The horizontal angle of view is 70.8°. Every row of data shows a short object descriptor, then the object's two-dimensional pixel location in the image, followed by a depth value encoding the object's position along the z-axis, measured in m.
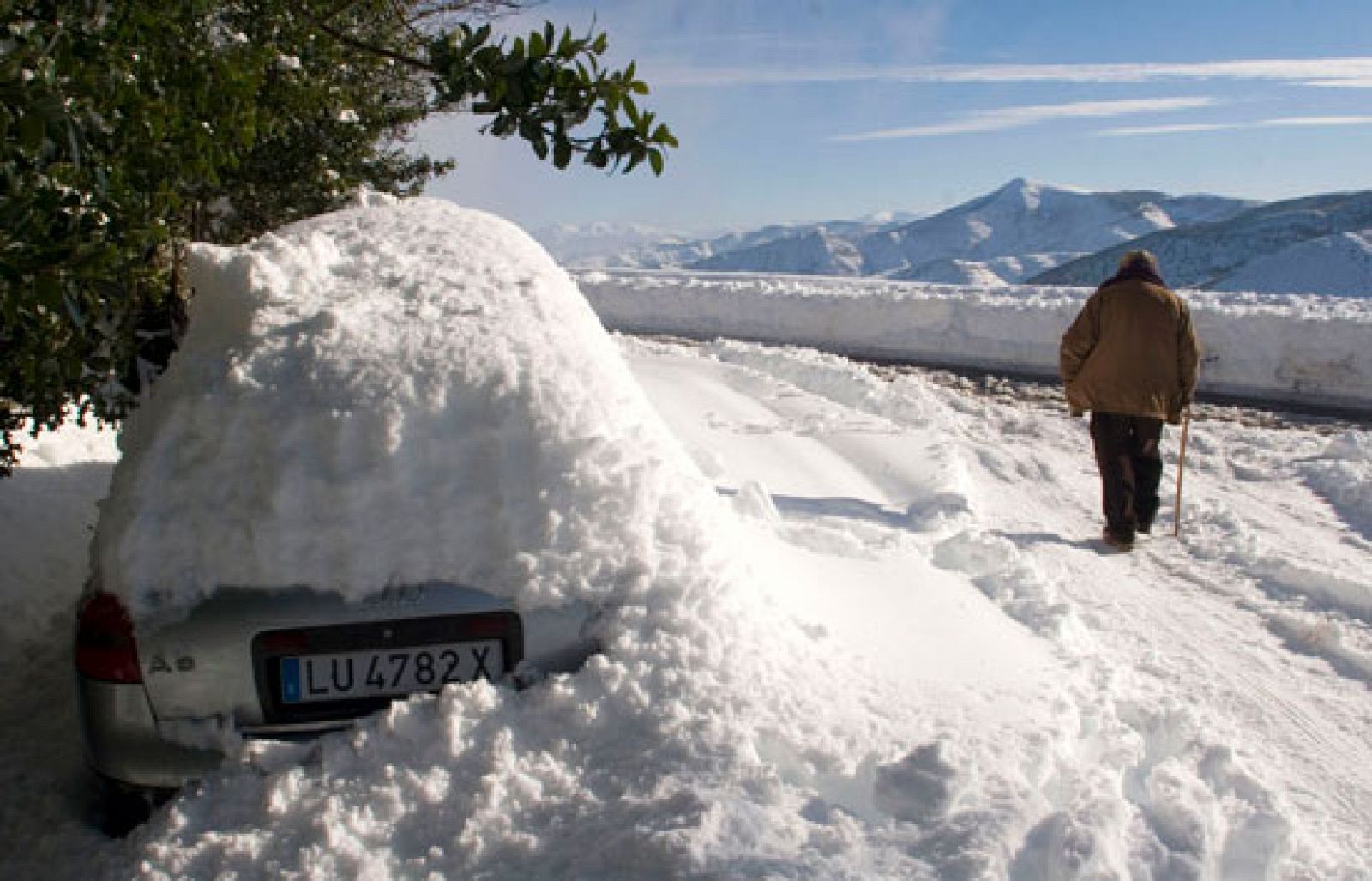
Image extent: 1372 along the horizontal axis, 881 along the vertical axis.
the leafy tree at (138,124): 1.86
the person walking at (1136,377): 6.27
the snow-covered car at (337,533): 2.64
